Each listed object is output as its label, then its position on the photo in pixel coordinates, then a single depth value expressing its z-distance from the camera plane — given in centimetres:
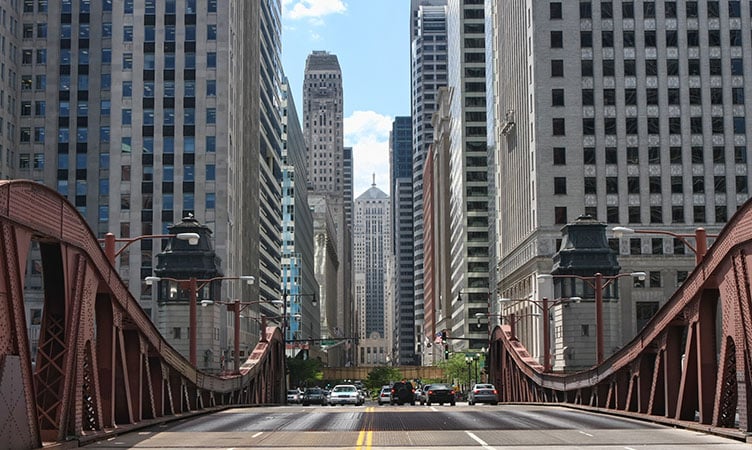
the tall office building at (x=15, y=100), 10769
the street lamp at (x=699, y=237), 3753
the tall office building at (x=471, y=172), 16438
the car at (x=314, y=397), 8112
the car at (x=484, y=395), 7219
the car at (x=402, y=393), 7331
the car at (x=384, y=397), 8494
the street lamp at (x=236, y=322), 6884
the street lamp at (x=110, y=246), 3781
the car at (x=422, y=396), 8394
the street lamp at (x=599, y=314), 5575
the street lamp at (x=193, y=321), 5456
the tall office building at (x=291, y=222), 18500
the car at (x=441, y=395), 7212
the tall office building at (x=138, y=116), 10706
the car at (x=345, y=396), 7150
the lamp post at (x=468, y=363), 13675
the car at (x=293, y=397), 9919
